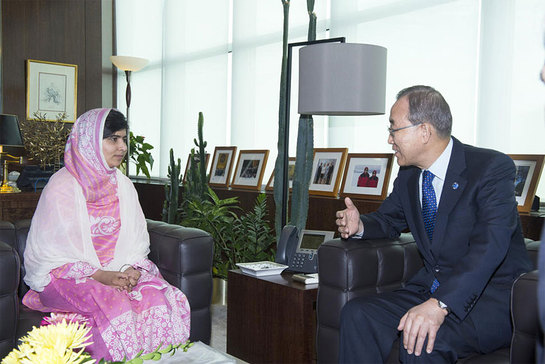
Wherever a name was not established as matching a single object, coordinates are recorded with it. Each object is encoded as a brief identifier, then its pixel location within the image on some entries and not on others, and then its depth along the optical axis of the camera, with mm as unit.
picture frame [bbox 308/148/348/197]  3635
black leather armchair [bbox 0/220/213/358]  2547
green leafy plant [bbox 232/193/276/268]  3857
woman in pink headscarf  2238
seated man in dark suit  1812
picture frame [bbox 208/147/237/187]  4758
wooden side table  2432
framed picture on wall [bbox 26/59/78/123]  6035
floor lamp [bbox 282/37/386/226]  2621
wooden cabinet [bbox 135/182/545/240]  2600
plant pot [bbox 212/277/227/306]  3746
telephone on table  2719
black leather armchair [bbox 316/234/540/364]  2150
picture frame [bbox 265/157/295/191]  4035
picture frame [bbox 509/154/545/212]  2646
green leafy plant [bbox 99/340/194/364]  1108
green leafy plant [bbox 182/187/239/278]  3957
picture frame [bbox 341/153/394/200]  3359
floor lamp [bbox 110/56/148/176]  5879
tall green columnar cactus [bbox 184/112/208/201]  4410
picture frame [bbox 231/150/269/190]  4426
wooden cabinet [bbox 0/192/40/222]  3979
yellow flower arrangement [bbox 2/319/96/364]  880
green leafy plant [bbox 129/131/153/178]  6133
